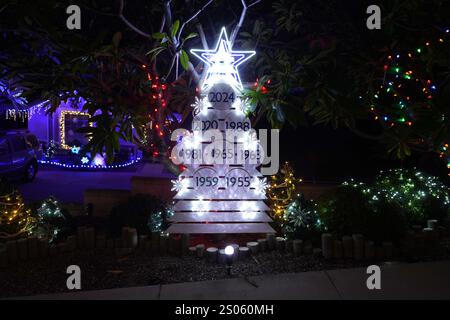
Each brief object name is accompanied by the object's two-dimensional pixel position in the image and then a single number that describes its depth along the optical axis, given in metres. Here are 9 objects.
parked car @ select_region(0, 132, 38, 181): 13.52
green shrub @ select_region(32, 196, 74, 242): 6.95
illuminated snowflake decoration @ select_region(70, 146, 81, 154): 19.44
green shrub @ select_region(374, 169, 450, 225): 7.80
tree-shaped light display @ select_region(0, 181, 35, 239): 6.79
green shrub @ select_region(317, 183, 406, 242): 6.75
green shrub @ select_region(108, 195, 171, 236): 7.30
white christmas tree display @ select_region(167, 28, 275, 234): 6.57
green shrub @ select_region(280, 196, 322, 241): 7.06
